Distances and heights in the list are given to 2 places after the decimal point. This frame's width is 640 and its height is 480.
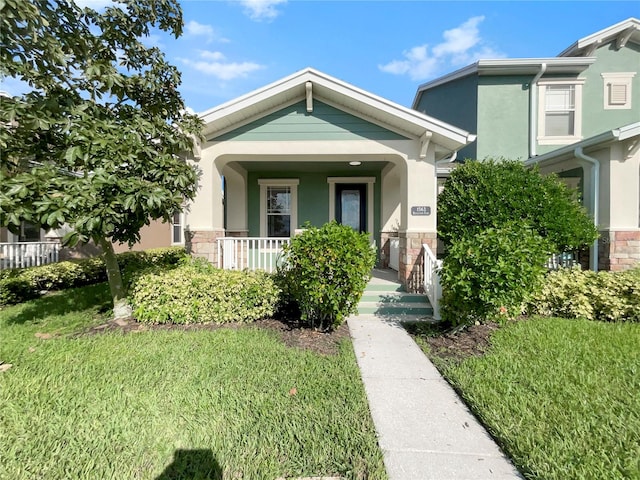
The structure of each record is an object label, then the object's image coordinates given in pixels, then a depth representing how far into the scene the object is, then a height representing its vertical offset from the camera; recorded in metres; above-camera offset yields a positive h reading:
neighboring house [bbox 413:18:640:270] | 9.40 +4.60
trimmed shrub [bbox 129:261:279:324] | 4.90 -1.09
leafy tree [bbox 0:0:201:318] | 3.48 +1.50
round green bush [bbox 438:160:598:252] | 6.05 +0.65
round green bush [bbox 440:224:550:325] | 3.85 -0.49
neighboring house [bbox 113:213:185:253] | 11.49 -0.09
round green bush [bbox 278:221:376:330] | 4.25 -0.49
